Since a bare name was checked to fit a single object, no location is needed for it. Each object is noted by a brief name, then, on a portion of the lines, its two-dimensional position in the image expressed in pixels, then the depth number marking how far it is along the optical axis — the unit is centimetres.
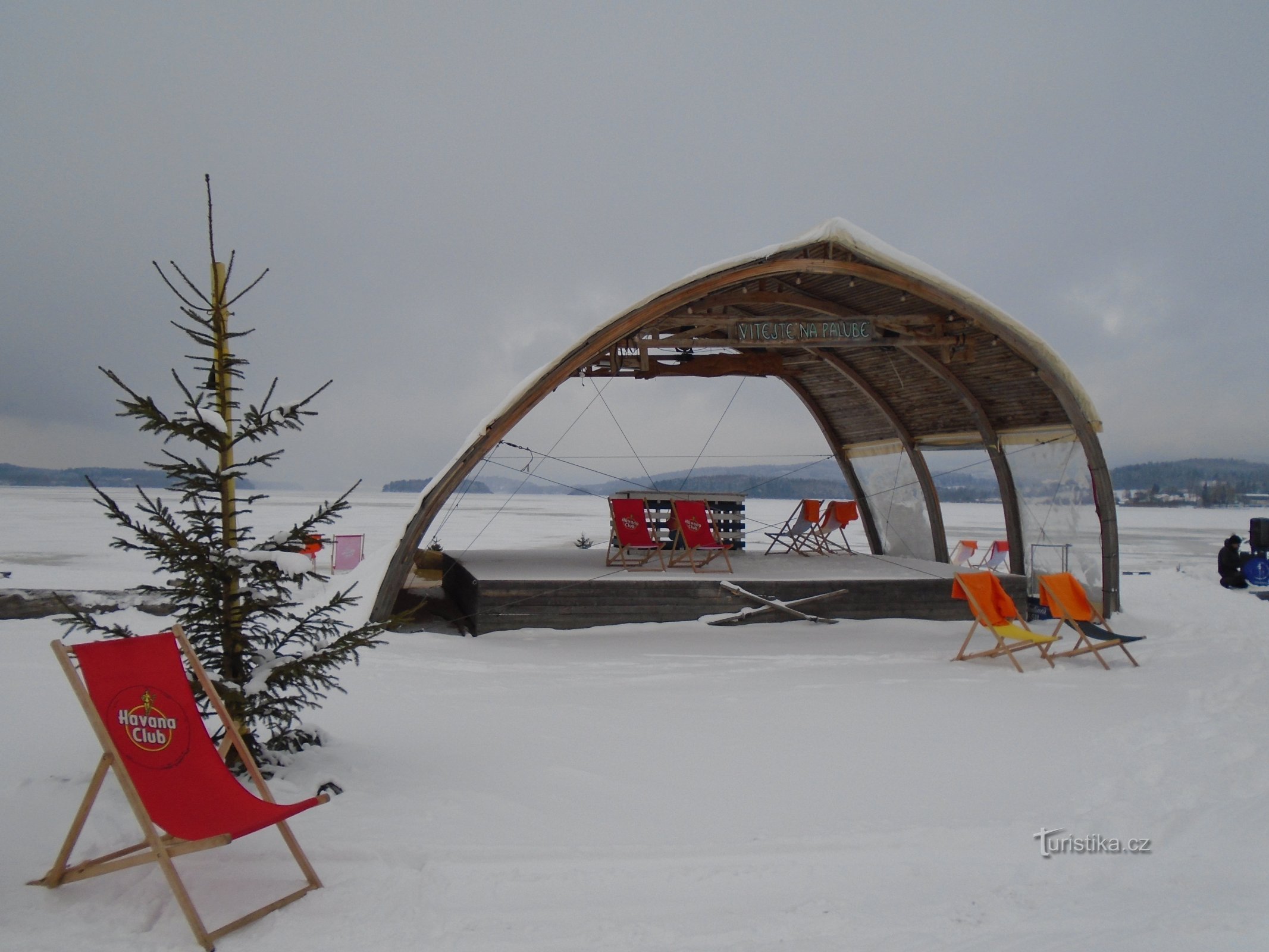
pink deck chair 1405
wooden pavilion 747
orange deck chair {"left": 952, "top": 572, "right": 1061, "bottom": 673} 648
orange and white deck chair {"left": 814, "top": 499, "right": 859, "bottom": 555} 1191
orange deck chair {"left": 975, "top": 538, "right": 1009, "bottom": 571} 1347
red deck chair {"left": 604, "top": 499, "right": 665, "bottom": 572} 937
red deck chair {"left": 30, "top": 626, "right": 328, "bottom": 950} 243
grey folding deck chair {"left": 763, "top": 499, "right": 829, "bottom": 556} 1198
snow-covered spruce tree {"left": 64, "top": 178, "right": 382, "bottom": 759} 342
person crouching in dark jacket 1200
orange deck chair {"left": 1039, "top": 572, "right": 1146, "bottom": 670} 675
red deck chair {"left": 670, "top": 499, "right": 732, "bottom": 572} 947
